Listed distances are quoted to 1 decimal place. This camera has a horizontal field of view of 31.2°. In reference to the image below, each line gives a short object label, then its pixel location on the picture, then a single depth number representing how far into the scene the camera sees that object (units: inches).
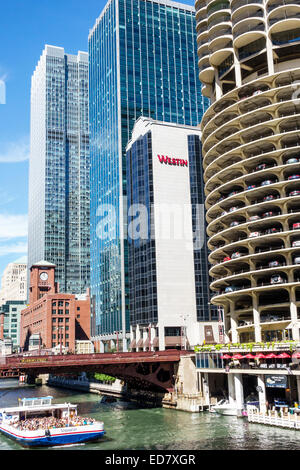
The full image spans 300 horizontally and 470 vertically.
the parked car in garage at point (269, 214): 3534.0
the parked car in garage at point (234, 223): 3767.7
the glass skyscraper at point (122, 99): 6702.8
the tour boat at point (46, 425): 2527.1
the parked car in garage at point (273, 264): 3447.3
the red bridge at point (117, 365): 3452.3
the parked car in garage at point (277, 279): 3412.9
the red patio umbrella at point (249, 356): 3226.1
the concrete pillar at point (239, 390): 3312.0
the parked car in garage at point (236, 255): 3693.4
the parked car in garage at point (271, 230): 3508.9
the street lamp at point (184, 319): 5438.0
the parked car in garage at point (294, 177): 3453.7
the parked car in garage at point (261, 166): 3631.9
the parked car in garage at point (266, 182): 3552.4
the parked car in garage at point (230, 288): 3785.9
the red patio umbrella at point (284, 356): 2974.9
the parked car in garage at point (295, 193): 3422.7
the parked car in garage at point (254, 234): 3567.9
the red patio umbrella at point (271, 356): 3056.1
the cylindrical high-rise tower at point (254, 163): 3481.8
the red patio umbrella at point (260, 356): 3134.8
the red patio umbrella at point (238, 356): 3319.9
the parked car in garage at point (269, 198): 3528.1
